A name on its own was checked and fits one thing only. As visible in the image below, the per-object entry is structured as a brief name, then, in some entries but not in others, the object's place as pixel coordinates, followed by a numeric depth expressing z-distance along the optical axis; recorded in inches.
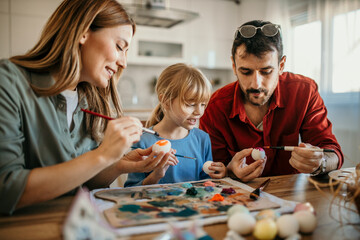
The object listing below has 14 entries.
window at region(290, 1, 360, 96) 126.1
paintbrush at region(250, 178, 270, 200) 36.6
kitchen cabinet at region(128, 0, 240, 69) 173.3
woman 30.9
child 58.5
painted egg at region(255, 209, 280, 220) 28.1
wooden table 26.3
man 61.3
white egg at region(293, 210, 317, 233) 27.0
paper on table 26.6
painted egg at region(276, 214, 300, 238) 25.7
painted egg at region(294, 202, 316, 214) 30.0
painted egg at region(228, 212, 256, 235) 26.4
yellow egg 25.2
